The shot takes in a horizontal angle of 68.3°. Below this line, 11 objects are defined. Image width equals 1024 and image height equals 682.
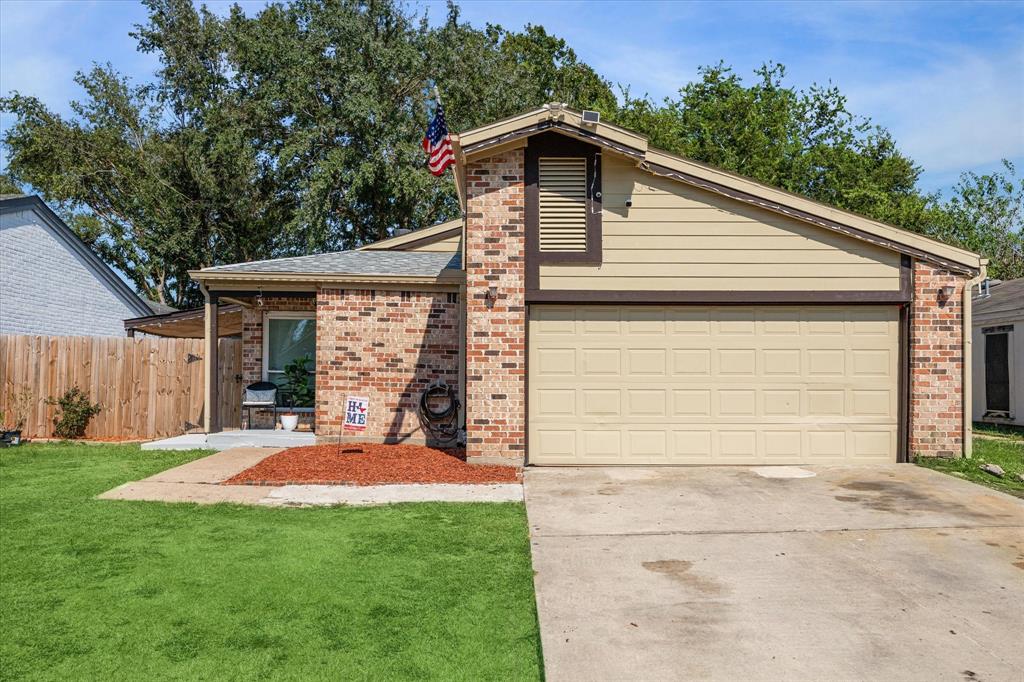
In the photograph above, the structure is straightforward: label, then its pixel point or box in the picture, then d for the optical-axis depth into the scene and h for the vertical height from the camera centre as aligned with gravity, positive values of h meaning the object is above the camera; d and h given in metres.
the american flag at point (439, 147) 12.44 +3.70
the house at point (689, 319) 10.11 +0.72
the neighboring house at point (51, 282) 18.58 +2.22
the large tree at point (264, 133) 25.97 +8.47
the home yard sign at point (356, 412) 10.71 -0.64
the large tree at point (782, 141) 30.45 +9.67
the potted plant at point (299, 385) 13.89 -0.35
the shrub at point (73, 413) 14.31 -0.96
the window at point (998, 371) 17.02 +0.09
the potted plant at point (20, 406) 14.35 -0.83
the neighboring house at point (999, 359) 16.55 +0.37
